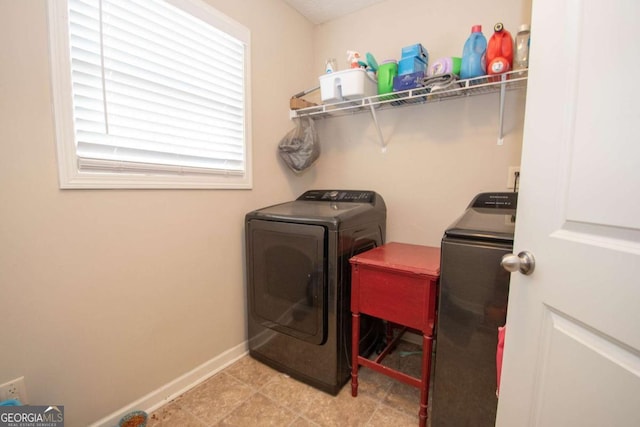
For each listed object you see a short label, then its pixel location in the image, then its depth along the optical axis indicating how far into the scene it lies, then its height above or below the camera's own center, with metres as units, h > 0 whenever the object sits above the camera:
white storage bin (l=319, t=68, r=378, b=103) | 1.66 +0.65
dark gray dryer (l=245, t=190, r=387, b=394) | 1.44 -0.57
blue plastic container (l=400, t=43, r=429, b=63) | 1.61 +0.83
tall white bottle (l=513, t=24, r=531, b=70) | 1.32 +0.70
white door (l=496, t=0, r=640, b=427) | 0.49 -0.07
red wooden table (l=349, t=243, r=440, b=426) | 1.21 -0.52
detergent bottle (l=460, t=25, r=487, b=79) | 1.40 +0.70
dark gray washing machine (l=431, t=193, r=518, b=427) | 0.98 -0.50
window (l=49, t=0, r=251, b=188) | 1.08 +0.44
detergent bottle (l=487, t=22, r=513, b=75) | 1.32 +0.68
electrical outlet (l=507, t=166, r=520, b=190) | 1.54 +0.07
